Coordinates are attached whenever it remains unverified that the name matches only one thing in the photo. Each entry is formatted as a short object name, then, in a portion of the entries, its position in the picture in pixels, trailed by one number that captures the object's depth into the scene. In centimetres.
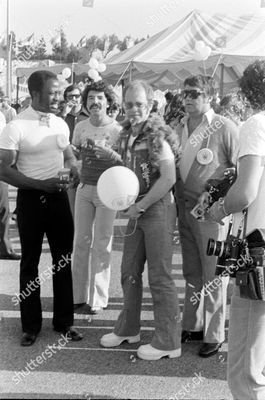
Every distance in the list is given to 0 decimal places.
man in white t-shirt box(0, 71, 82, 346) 363
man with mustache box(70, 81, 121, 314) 434
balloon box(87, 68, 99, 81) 657
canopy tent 1249
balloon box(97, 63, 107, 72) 1118
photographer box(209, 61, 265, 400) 221
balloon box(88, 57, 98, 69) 1095
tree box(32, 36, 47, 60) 2364
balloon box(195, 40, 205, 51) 1199
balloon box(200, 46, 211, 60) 1018
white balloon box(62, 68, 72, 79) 1455
